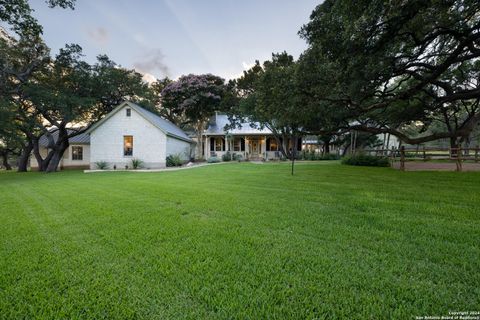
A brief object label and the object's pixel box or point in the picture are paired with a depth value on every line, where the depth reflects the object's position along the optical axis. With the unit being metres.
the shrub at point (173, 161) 17.22
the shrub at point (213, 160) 22.25
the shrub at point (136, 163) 16.38
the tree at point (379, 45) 5.77
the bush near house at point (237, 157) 22.98
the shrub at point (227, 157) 22.98
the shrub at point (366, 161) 14.21
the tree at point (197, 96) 24.75
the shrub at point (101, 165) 16.53
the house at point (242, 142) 23.83
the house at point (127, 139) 16.64
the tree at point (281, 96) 9.11
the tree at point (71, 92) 15.08
